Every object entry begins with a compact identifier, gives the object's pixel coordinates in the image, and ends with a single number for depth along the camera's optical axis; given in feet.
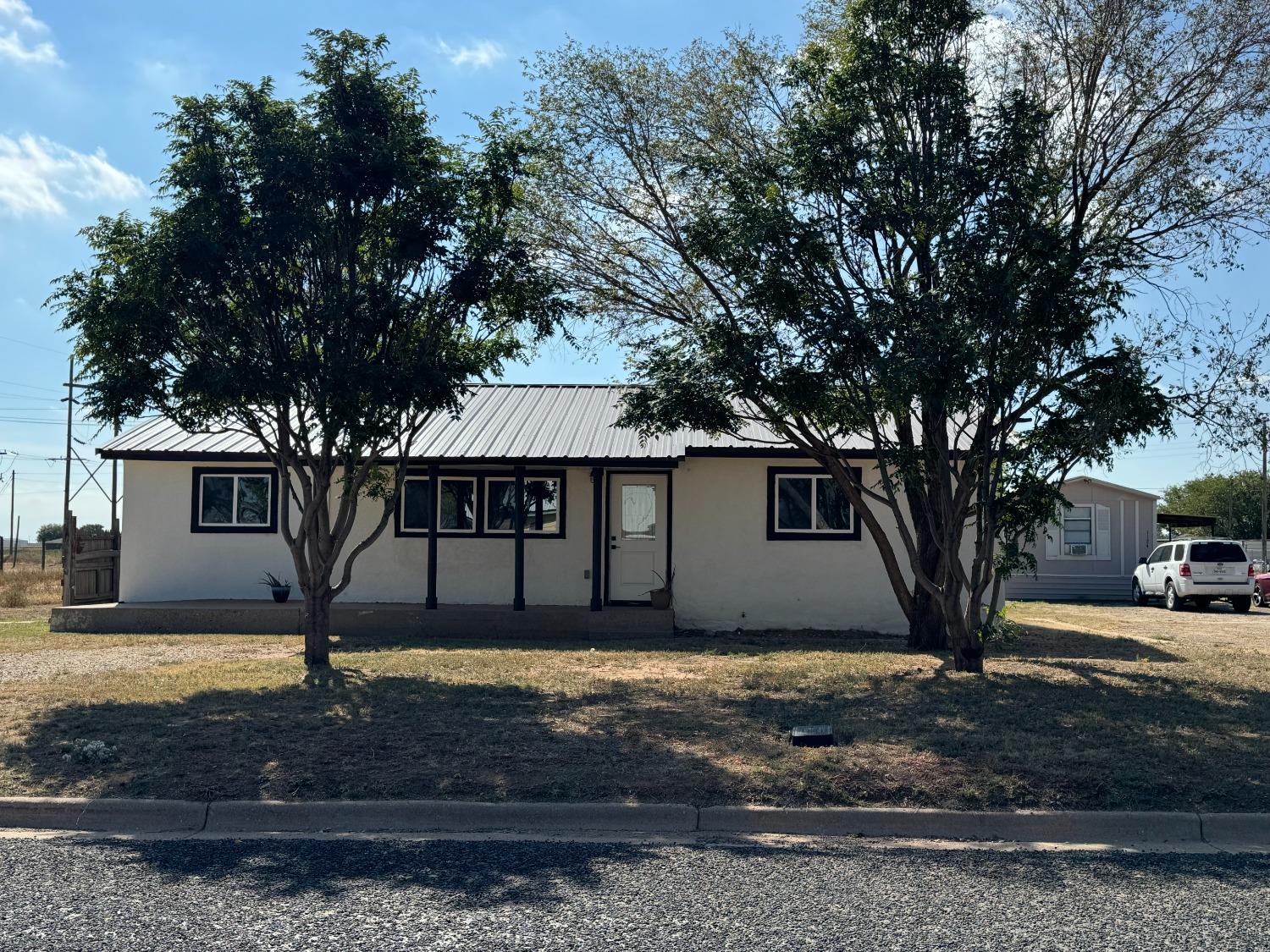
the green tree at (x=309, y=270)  34.06
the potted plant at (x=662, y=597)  54.75
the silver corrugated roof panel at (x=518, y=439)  54.54
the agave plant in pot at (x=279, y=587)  56.65
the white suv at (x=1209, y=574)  77.61
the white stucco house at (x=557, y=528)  55.42
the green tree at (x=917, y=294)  31.94
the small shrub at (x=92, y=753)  24.18
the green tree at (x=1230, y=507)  172.04
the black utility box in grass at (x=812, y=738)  25.59
